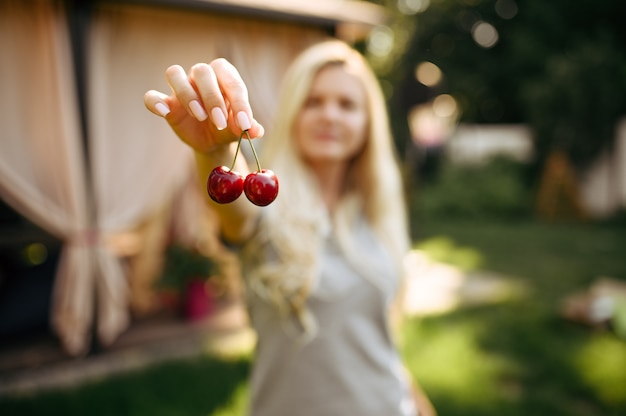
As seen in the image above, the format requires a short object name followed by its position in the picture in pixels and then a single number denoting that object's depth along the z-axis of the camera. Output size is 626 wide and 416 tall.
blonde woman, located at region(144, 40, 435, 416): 1.52
